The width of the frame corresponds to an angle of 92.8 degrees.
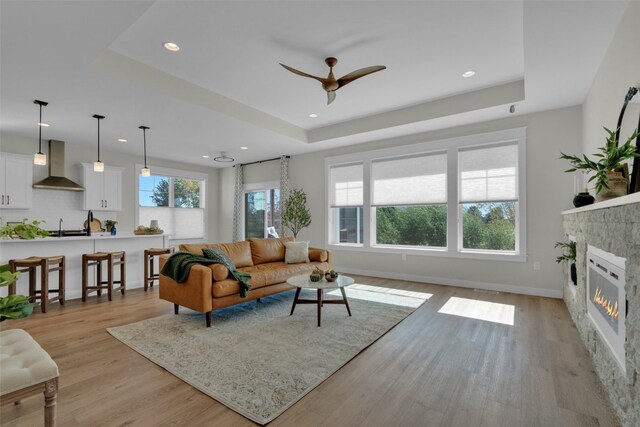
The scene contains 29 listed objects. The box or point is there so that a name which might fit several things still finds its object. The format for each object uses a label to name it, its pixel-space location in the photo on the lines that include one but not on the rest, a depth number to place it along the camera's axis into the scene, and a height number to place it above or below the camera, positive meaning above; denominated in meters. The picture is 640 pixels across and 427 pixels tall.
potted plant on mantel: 2.28 +0.33
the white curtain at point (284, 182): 7.58 +0.89
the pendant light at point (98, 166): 4.94 +0.84
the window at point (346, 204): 6.73 +0.31
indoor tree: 7.08 +0.09
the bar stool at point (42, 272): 4.01 -0.76
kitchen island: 4.23 -0.50
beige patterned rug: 2.20 -1.23
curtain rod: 7.84 +1.52
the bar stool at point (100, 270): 4.64 -0.83
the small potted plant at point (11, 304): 1.31 -0.39
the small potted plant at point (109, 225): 5.61 -0.14
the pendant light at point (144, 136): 5.23 +1.54
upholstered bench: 1.43 -0.76
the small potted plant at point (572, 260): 3.52 -0.51
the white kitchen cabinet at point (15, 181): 5.34 +0.66
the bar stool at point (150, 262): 5.39 -0.80
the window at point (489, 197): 4.98 +0.35
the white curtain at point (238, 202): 8.62 +0.44
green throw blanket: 3.61 -0.61
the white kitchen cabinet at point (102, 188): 6.30 +0.63
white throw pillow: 5.08 -0.59
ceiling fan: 3.22 +1.56
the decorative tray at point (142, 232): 5.63 -0.27
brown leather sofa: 3.47 -0.76
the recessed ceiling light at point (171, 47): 3.27 +1.86
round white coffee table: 3.52 -0.79
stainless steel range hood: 5.78 +0.90
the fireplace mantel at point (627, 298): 1.57 -0.44
